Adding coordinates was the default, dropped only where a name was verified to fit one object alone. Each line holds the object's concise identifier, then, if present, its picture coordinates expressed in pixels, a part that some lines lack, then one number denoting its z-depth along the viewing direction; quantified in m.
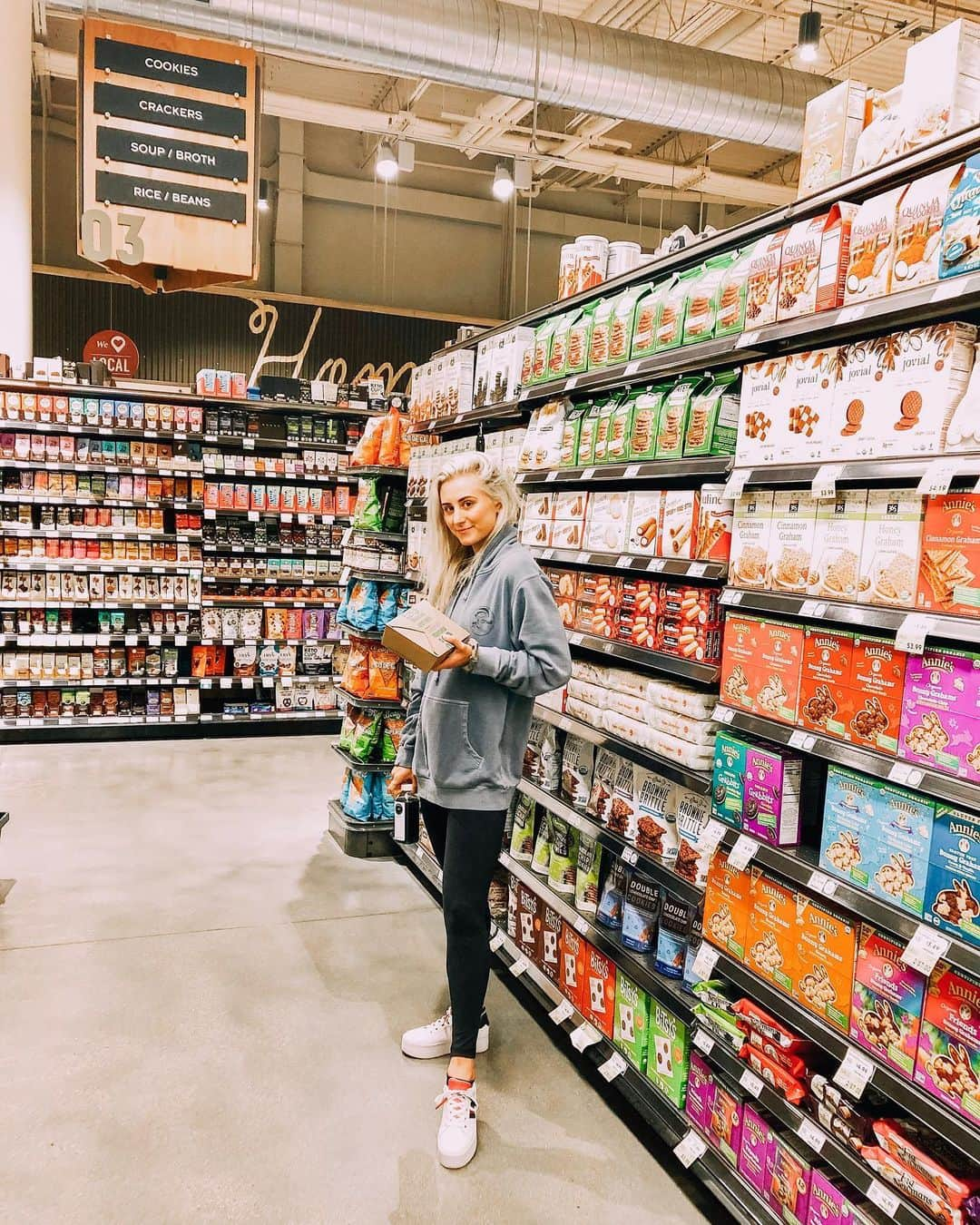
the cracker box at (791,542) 2.16
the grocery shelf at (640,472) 2.50
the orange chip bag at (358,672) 4.79
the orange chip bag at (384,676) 4.75
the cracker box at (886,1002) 1.84
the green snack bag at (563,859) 3.27
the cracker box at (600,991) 2.92
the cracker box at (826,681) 2.06
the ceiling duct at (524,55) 5.41
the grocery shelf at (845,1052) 1.69
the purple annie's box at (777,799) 2.21
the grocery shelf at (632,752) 2.53
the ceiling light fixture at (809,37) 5.98
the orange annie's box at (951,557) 1.74
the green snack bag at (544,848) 3.42
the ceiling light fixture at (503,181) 7.89
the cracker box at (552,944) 3.28
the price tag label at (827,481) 2.02
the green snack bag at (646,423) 2.79
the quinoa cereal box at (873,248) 1.95
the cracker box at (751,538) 2.30
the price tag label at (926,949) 1.72
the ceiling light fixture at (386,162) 7.96
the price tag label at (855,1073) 1.90
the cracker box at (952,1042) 1.71
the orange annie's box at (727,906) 2.32
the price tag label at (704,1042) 2.37
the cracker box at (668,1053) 2.57
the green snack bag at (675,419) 2.66
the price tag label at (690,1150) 2.39
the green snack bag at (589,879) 3.09
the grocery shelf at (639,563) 2.51
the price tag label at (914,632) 1.78
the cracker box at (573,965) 3.10
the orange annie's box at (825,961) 2.01
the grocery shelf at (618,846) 2.53
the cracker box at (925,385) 1.81
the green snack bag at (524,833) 3.55
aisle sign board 3.90
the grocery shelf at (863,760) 1.74
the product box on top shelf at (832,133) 2.17
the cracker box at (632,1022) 2.75
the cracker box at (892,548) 1.88
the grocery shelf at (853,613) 1.73
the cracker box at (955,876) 1.72
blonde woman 2.46
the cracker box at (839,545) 2.03
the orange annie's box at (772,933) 2.17
